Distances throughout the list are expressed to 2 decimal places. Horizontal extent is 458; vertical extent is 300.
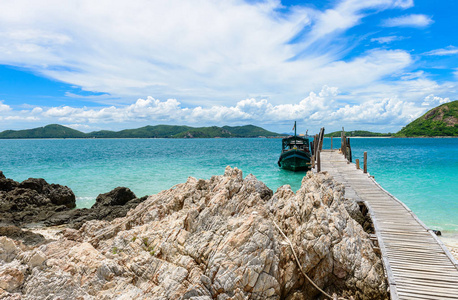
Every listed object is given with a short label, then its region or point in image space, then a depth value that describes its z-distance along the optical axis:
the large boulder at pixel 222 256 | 6.56
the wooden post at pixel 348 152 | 34.94
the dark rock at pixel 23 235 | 11.89
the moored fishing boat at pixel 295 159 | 39.25
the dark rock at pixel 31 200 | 16.55
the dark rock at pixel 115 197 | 18.91
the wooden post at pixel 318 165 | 23.53
